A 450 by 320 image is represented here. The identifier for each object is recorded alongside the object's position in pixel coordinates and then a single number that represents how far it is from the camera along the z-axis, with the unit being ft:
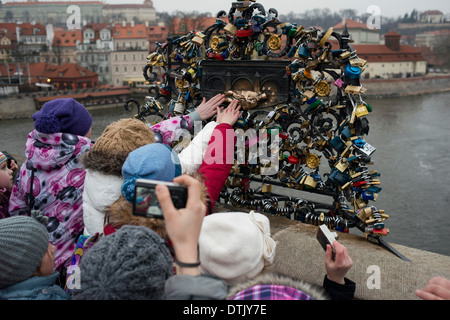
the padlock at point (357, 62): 11.79
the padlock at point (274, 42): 13.26
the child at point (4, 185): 9.46
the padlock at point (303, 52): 12.59
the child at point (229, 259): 4.68
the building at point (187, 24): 125.40
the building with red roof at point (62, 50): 163.63
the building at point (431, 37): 235.77
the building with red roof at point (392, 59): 181.57
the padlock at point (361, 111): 11.80
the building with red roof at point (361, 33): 199.44
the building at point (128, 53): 163.43
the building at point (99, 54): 164.04
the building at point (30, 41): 157.66
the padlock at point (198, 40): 14.93
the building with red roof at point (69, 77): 140.56
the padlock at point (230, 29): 13.87
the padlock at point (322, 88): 12.64
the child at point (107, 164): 7.61
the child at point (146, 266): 4.63
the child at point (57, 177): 8.75
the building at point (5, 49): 149.89
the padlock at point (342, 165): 12.32
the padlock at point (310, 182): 13.51
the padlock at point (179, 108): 15.64
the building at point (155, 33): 166.09
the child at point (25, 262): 5.82
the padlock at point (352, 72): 11.76
